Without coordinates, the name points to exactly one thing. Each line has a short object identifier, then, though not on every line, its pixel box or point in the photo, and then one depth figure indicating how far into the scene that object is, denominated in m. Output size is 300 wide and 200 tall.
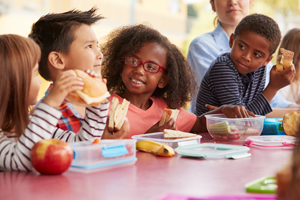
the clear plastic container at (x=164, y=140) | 1.81
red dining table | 1.08
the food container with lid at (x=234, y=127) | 2.12
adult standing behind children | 3.43
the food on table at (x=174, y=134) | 1.85
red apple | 1.26
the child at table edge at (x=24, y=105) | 1.37
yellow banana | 1.63
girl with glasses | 2.57
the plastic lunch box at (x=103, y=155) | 1.36
